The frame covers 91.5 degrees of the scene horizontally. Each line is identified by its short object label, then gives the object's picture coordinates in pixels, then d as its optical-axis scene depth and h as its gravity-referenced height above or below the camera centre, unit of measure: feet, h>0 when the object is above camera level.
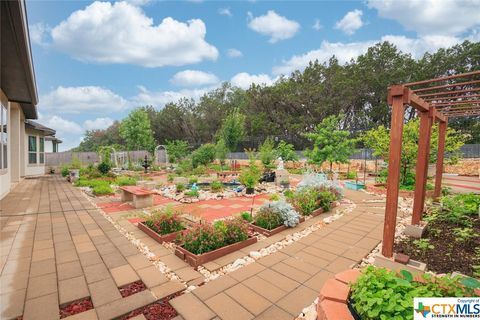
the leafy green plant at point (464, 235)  9.93 -3.70
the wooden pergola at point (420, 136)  9.37 +0.85
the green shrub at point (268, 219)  14.53 -4.49
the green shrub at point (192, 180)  32.13 -4.83
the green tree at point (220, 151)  58.03 -1.17
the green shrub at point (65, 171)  45.37 -6.03
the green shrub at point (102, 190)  26.43 -5.48
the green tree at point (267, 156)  46.40 -1.62
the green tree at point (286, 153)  51.88 -0.97
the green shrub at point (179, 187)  27.30 -4.94
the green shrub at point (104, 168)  42.50 -4.72
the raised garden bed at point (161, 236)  12.74 -5.13
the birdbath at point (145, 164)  48.75 -4.40
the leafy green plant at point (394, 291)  5.18 -3.35
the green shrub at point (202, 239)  10.96 -4.50
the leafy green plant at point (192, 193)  23.85 -4.95
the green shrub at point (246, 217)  15.78 -4.72
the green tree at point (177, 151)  63.77 -1.73
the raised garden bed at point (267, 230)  13.79 -4.99
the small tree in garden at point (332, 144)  34.53 +0.88
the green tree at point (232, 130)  67.62 +4.78
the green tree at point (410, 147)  25.73 +0.73
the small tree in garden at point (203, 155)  51.76 -2.12
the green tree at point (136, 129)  61.52 +3.81
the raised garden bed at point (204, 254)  10.11 -4.96
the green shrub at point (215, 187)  27.35 -4.78
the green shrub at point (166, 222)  13.71 -4.66
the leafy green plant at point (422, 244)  9.46 -3.96
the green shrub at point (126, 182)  30.99 -5.27
